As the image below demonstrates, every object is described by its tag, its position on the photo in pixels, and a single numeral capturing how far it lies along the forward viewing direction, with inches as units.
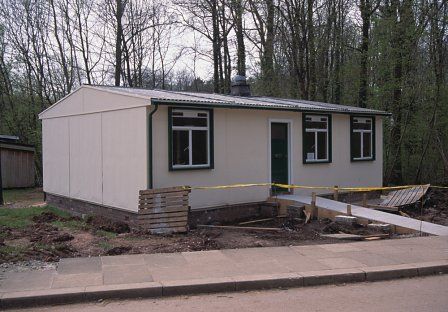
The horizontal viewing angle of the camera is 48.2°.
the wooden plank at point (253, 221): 531.8
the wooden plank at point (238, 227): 474.6
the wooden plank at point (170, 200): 453.2
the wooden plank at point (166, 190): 454.6
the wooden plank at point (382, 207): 572.7
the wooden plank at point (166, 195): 454.6
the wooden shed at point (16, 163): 1117.7
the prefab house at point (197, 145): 493.4
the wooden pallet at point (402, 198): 590.9
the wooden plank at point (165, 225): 449.1
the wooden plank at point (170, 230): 446.6
